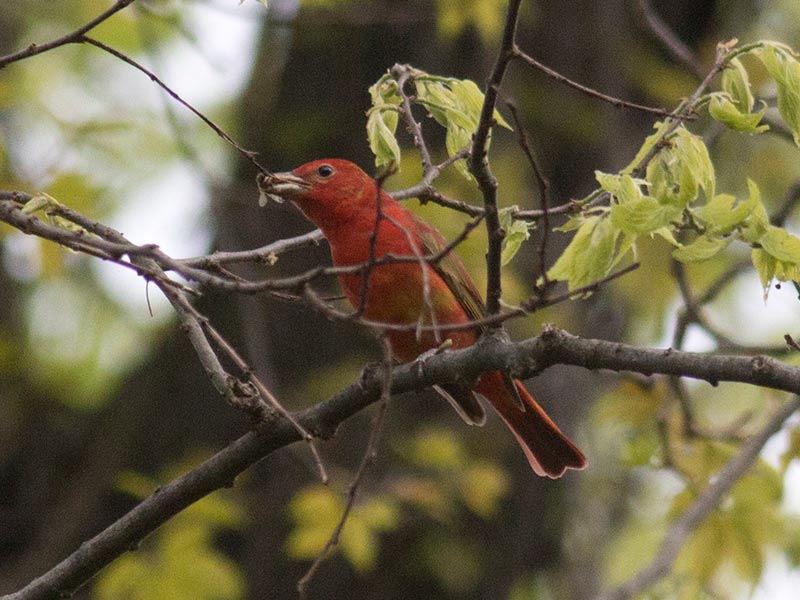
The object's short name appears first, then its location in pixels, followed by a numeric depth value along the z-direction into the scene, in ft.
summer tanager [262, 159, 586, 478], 25.29
